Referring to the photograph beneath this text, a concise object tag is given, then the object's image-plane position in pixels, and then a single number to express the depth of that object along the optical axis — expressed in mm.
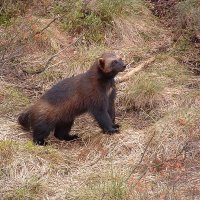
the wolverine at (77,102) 12922
